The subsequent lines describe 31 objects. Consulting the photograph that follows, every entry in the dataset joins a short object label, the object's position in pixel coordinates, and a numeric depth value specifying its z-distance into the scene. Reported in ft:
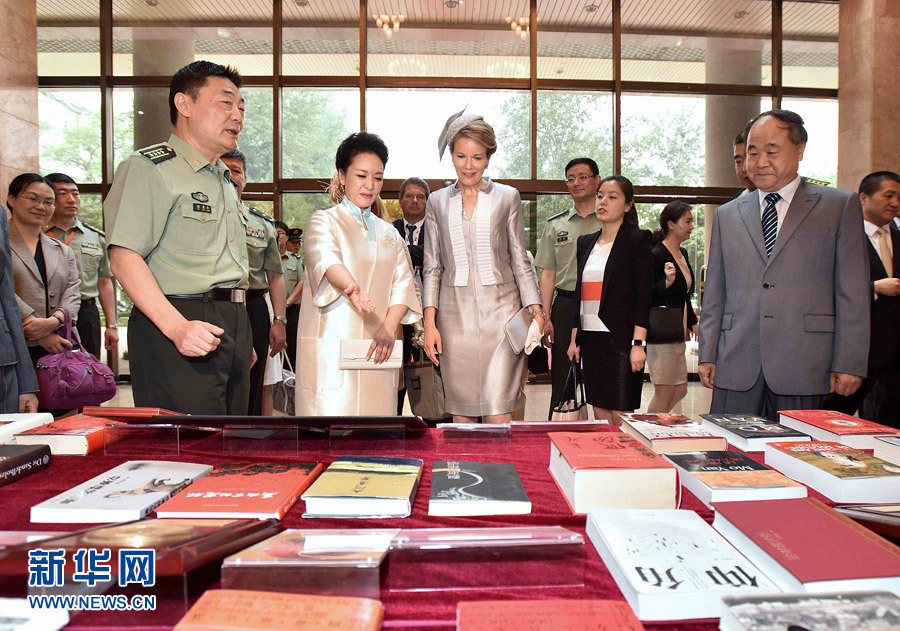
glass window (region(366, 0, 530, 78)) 22.79
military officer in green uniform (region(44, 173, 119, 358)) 14.55
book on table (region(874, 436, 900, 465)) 3.53
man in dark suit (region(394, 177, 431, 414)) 11.93
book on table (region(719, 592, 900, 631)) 1.70
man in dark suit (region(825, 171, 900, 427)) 10.05
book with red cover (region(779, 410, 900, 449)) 3.86
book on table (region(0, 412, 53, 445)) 4.04
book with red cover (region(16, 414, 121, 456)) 3.97
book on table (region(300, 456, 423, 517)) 2.82
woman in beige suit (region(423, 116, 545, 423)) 8.24
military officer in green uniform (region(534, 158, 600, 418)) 13.10
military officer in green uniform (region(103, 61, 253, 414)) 5.81
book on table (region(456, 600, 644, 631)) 1.85
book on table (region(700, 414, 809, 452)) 3.95
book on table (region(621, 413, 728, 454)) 3.75
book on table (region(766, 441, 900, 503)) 3.03
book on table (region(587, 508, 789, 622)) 1.94
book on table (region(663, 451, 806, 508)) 2.84
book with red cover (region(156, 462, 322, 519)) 2.69
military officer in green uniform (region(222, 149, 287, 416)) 11.73
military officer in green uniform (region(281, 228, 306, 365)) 17.29
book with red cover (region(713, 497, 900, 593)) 1.92
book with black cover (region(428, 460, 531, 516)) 2.85
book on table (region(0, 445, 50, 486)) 3.35
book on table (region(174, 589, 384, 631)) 1.78
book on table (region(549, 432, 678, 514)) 2.88
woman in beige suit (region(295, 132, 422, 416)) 7.24
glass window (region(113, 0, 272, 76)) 22.80
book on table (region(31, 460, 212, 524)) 2.69
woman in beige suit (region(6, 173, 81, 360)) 11.31
